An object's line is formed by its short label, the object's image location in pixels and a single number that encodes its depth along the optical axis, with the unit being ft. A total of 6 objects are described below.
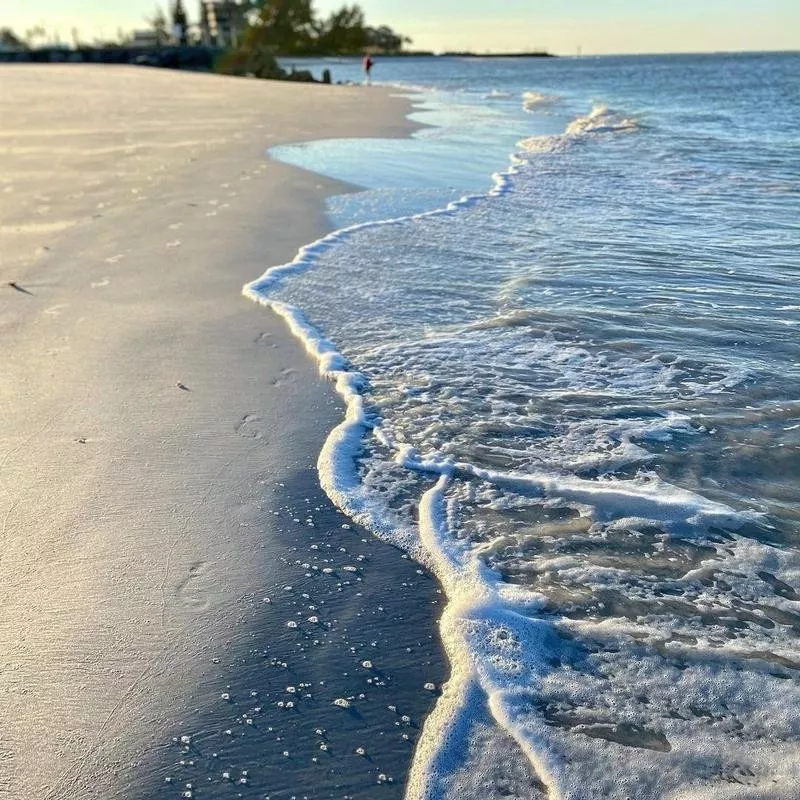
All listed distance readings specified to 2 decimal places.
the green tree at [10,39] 258.67
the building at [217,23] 263.49
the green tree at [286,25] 327.26
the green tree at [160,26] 271.82
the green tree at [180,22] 237.86
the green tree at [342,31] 374.79
